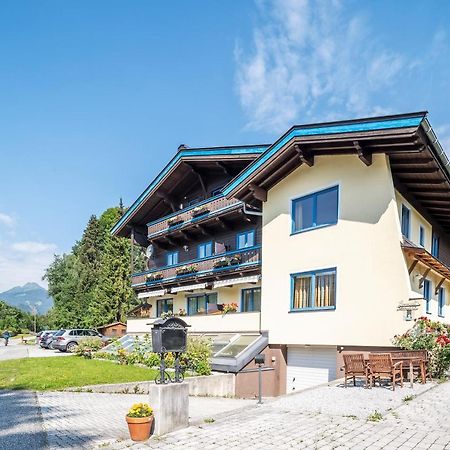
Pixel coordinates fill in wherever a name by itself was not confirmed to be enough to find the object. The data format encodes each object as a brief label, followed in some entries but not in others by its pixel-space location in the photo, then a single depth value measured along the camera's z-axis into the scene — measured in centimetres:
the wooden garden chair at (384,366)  1284
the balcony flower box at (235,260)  2348
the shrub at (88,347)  2658
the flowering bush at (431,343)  1421
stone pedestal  899
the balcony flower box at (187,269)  2688
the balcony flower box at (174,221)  2932
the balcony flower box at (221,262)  2406
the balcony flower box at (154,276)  3109
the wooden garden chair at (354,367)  1348
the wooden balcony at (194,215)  2472
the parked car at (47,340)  3892
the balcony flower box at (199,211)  2647
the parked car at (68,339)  3492
